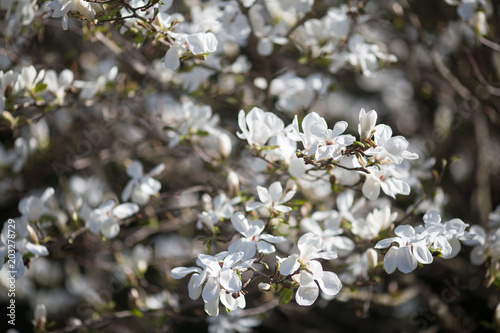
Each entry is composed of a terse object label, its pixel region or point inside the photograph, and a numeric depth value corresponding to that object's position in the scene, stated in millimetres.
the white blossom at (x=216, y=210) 2231
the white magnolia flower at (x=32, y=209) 2294
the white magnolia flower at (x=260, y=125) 2219
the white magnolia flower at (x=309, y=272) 2129
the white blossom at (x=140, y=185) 2332
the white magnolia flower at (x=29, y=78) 2283
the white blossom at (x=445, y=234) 2164
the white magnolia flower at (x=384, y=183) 2193
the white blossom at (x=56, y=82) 2328
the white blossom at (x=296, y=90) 2440
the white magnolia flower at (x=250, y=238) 2163
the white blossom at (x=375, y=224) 2241
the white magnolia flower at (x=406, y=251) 2154
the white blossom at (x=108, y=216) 2292
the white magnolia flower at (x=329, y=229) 2265
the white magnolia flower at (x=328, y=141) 2145
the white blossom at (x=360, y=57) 2366
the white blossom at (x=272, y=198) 2198
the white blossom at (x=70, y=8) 2176
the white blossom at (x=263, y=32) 2361
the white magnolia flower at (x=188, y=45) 2197
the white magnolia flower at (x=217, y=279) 2118
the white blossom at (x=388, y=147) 2133
